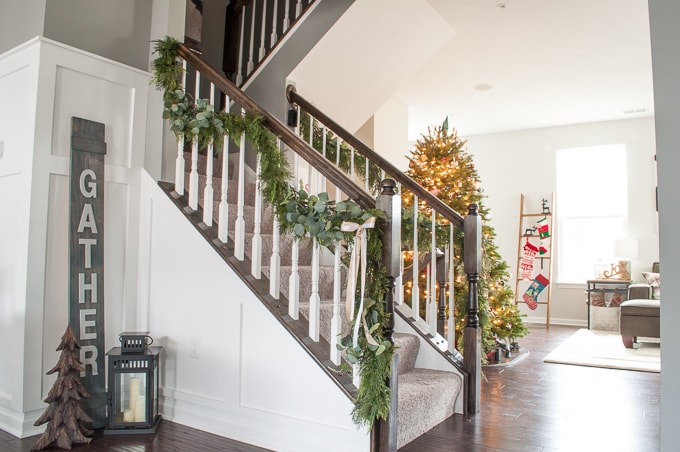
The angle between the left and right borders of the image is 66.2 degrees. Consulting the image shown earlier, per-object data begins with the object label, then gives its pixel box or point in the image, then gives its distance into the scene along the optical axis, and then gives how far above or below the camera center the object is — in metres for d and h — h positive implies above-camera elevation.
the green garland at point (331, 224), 2.18 +0.14
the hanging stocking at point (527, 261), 8.39 -0.03
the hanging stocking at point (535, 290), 8.27 -0.49
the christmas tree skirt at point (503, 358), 4.77 -0.96
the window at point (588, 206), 7.97 +0.84
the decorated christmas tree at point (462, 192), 4.70 +0.61
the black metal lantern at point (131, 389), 2.68 -0.70
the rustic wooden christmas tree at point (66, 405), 2.50 -0.75
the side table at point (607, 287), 7.28 -0.39
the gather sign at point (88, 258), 2.81 -0.03
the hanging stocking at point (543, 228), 8.34 +0.50
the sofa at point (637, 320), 5.46 -0.63
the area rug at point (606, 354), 4.83 -0.96
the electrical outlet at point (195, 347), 2.88 -0.52
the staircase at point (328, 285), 2.40 -0.16
